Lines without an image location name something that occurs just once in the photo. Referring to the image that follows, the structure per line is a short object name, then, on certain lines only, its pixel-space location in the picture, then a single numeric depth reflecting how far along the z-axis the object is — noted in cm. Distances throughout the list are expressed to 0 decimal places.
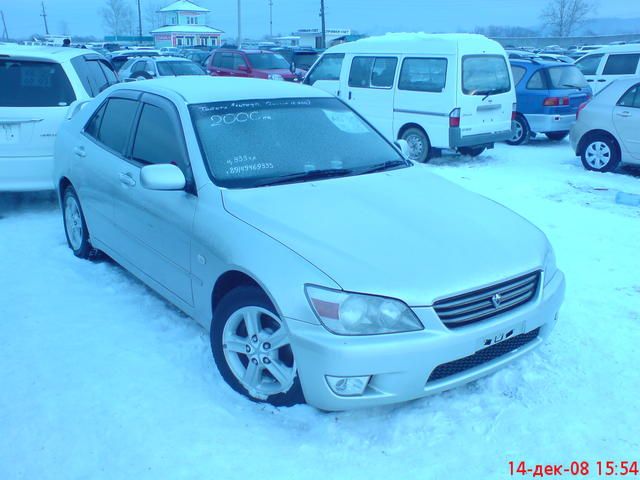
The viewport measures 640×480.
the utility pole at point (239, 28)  4466
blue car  1113
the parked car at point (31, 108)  622
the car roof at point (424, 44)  948
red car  1905
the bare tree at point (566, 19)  6625
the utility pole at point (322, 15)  4603
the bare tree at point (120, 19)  9862
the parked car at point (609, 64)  1252
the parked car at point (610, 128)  872
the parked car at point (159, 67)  1791
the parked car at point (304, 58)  2387
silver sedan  277
